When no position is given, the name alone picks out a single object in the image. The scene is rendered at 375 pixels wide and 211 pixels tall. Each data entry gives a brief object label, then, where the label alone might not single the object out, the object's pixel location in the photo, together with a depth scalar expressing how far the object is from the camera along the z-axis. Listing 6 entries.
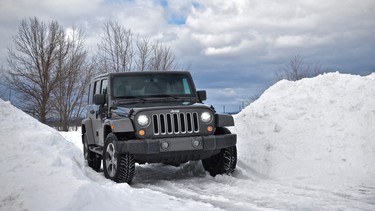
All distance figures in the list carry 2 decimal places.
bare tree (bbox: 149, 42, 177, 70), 33.28
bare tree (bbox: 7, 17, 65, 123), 35.69
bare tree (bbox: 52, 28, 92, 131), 36.00
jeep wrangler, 7.74
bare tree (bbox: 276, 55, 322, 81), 35.34
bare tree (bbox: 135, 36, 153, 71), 33.45
